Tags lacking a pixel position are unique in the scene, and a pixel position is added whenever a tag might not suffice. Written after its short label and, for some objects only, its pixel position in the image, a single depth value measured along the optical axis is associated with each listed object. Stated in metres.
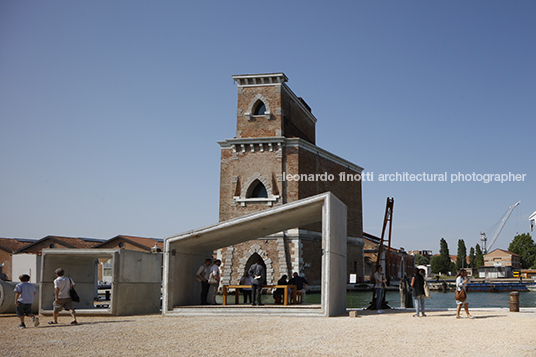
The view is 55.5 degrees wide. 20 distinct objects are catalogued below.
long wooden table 17.62
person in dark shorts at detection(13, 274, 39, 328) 13.62
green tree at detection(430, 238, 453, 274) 109.31
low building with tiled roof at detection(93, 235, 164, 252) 65.50
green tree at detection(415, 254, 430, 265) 142.00
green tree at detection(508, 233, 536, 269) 118.19
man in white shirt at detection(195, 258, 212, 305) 18.34
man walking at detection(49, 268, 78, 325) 14.21
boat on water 62.50
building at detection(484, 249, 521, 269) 125.81
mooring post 17.14
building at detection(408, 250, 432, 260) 161.88
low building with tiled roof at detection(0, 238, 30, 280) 63.56
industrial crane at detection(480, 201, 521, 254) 185.50
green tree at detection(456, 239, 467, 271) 114.00
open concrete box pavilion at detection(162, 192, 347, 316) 15.74
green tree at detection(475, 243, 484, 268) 121.12
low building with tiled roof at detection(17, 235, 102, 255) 64.19
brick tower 41.59
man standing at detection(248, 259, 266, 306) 17.66
